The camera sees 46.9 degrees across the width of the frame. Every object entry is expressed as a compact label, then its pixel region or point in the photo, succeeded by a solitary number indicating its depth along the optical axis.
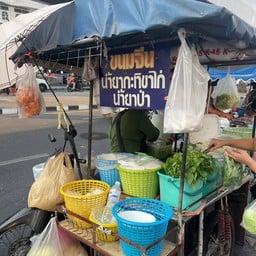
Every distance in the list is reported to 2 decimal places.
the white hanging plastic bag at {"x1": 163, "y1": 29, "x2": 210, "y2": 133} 1.59
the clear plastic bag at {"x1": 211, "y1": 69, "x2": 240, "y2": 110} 3.37
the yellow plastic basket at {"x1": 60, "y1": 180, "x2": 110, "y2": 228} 1.98
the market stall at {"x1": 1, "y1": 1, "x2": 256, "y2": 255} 1.47
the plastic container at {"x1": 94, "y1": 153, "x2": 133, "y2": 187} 2.28
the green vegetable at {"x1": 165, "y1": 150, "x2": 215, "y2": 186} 1.87
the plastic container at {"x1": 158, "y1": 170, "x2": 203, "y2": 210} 1.89
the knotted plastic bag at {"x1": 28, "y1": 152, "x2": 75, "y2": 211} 2.23
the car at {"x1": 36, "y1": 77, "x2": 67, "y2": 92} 21.66
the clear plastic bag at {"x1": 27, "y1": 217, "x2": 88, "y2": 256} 2.09
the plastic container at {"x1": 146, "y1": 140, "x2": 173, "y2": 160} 2.99
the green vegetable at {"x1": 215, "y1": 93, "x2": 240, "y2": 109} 3.40
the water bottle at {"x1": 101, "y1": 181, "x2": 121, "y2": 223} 1.91
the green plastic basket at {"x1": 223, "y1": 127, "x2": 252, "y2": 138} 3.29
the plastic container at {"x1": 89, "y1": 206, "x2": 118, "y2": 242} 1.83
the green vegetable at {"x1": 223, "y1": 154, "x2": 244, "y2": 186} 2.19
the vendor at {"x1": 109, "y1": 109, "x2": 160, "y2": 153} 2.81
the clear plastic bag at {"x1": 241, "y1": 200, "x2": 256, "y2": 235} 1.81
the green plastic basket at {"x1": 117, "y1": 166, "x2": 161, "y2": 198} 2.00
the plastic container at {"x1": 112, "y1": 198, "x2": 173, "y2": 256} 1.61
